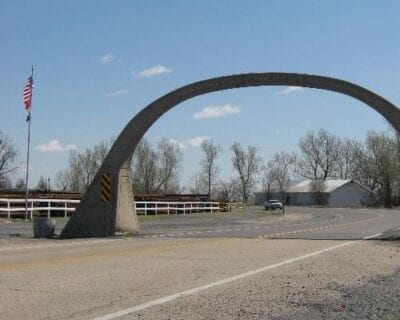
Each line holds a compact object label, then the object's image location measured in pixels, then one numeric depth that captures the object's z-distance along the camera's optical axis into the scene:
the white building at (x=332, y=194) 122.44
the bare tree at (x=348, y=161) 131.75
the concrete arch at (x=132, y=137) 24.77
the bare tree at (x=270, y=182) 143.00
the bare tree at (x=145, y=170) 118.75
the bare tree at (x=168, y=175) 121.94
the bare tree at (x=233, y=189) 135.62
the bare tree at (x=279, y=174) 140.25
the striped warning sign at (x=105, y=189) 25.08
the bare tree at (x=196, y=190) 136.93
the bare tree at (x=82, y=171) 122.81
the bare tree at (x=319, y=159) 136.00
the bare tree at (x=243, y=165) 134.00
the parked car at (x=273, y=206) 88.88
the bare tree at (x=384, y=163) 105.06
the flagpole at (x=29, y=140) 35.28
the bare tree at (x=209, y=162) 132.75
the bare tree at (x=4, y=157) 95.70
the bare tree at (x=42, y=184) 127.41
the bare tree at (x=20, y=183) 109.69
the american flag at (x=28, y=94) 34.53
